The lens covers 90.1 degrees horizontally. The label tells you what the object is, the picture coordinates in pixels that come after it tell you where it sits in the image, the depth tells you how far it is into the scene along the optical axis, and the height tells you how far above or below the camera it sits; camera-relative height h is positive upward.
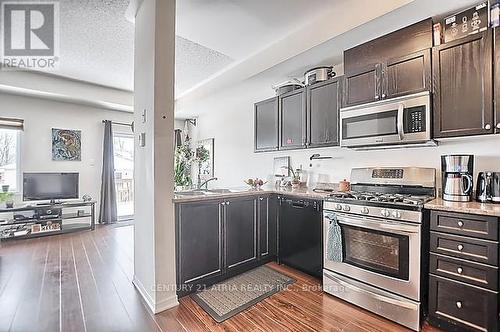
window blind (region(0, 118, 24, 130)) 4.52 +0.78
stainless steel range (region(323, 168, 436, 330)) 1.97 -0.70
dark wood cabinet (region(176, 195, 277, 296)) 2.43 -0.80
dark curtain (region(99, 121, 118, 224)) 5.55 -0.35
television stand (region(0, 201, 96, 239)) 4.38 -1.01
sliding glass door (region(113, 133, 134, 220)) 6.02 -0.16
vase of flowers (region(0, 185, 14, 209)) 4.10 -0.61
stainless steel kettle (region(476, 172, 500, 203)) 1.97 -0.18
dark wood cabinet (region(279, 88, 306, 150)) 3.33 +0.64
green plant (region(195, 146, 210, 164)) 4.41 +0.17
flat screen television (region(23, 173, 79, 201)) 4.63 -0.39
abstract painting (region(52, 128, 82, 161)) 5.09 +0.44
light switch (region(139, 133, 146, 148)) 2.44 +0.26
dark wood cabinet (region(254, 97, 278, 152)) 3.74 +0.63
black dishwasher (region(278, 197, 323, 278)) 2.72 -0.81
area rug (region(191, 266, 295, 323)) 2.20 -1.27
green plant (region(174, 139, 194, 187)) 4.31 +0.06
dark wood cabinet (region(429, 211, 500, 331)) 1.68 -0.77
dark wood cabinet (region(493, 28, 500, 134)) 1.89 +0.65
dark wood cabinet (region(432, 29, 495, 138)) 1.94 +0.65
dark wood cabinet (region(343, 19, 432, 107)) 2.28 +0.99
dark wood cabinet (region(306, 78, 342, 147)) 2.95 +0.65
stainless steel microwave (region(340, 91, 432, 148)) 2.25 +0.43
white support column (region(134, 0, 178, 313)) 2.21 +0.09
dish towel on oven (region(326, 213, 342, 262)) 2.41 -0.74
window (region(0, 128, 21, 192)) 4.62 +0.12
